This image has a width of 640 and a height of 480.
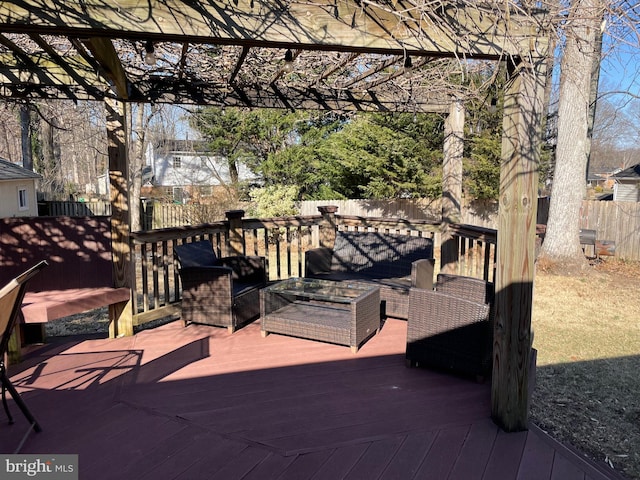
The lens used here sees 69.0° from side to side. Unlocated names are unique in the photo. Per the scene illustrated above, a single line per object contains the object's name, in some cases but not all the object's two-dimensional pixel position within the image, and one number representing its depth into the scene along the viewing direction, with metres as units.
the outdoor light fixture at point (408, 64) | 3.03
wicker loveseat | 4.34
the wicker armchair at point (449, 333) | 2.92
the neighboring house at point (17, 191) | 11.77
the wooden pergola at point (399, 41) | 1.97
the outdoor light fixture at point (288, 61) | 2.76
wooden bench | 3.94
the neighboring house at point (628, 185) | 15.26
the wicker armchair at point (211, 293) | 4.02
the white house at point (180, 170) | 18.89
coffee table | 3.63
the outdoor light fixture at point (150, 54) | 3.00
